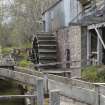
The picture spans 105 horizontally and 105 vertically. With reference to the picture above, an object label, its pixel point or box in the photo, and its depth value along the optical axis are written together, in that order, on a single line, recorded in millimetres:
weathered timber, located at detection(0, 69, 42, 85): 8541
